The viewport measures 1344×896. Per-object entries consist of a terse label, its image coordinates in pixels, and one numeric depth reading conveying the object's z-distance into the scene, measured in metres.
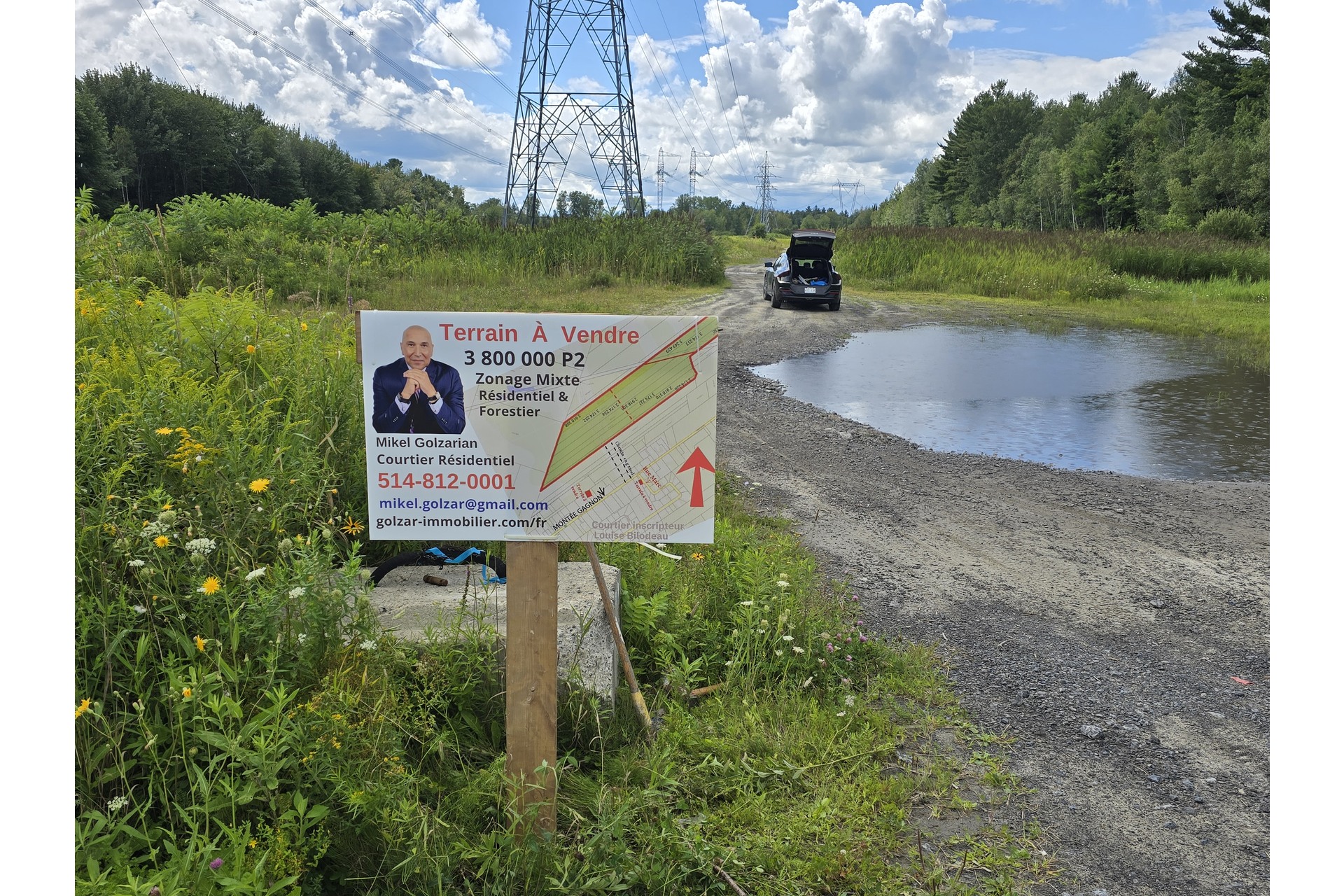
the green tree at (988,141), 95.19
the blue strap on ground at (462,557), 3.42
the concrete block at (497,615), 3.06
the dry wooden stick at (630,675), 3.06
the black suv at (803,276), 19.53
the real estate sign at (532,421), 2.51
